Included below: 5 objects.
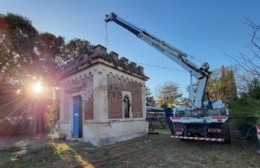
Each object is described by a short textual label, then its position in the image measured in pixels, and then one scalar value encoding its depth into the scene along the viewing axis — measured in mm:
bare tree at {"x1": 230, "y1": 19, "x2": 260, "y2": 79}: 2882
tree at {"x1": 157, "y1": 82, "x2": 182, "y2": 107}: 31773
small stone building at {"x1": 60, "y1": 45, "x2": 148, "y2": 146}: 7649
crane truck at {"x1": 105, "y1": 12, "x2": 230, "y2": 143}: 5964
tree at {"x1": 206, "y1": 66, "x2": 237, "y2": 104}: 19199
